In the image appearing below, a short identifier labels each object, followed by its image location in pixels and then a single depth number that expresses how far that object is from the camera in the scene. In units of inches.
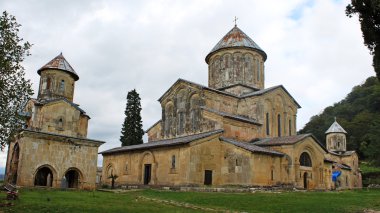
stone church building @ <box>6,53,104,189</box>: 795.4
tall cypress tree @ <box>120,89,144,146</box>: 1434.5
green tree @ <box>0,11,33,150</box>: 471.2
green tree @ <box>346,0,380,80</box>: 462.0
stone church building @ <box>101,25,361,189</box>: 900.0
